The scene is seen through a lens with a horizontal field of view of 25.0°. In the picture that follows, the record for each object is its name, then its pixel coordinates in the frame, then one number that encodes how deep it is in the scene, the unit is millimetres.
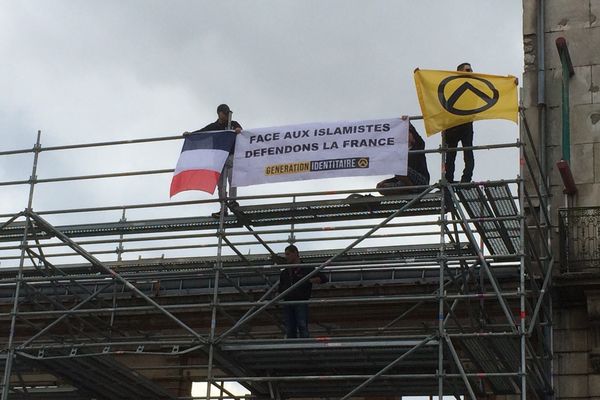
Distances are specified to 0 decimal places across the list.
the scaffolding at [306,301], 19031
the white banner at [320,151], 19500
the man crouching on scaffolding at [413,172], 19891
